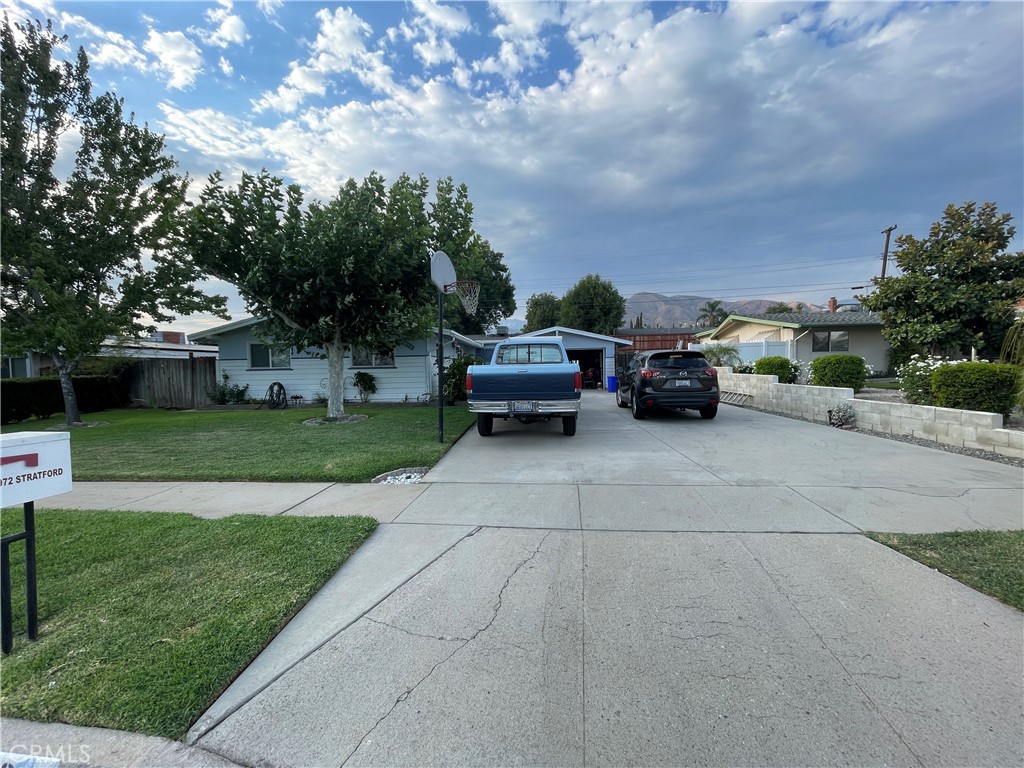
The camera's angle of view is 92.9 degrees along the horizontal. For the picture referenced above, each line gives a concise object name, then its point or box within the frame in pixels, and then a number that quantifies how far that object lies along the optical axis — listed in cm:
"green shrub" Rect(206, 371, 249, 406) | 1742
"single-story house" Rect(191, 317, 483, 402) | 1725
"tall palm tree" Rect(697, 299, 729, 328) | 6851
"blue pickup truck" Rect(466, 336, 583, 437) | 841
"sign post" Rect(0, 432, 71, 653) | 269
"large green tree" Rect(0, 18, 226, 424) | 1228
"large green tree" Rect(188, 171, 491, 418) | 1067
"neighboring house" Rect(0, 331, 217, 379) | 1682
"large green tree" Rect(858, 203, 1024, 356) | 1225
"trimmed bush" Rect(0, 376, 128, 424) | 1531
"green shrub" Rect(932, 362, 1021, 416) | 812
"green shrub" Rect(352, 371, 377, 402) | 1692
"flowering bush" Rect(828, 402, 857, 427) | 1050
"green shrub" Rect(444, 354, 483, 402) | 1523
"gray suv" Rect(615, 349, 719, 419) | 1138
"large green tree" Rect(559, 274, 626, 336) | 4347
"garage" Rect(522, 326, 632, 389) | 2419
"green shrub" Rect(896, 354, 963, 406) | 927
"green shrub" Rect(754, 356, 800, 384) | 1476
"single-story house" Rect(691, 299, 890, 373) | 2380
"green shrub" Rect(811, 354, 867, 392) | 1214
